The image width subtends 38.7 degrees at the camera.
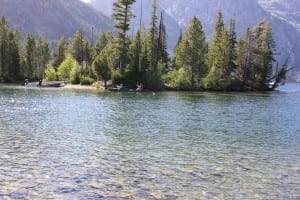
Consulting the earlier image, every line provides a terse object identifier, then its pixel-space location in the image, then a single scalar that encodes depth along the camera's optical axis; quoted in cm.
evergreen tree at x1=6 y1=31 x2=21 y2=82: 14175
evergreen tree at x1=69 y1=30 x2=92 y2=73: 14852
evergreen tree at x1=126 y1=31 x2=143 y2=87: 10238
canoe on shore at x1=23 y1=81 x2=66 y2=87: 11344
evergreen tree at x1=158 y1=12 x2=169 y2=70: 11930
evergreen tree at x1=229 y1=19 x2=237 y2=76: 11375
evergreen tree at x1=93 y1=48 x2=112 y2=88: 9959
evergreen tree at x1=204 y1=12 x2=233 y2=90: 10719
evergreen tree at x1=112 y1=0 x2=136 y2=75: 10550
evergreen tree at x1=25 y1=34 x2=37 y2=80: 15512
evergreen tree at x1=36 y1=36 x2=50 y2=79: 16488
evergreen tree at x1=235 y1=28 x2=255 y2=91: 11294
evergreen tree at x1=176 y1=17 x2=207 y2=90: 10906
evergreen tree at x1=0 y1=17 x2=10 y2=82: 14100
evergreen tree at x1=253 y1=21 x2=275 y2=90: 11581
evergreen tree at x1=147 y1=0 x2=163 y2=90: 10025
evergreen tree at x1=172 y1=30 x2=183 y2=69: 11802
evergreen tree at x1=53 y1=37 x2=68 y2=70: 15802
